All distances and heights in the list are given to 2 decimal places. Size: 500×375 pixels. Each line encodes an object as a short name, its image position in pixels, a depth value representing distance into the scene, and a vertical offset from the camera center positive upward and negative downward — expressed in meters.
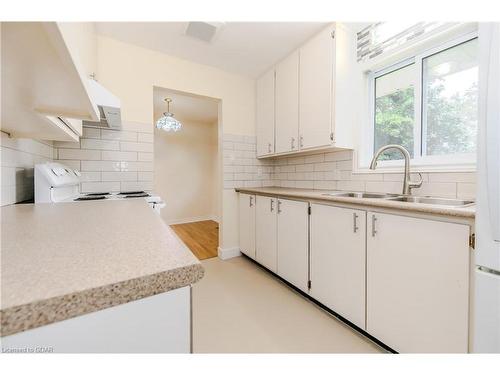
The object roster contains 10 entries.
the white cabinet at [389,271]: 0.98 -0.51
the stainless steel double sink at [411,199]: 1.30 -0.11
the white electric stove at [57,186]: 1.26 -0.02
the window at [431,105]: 1.46 +0.59
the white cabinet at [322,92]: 1.92 +0.86
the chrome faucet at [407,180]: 1.54 +0.02
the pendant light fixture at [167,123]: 3.34 +0.91
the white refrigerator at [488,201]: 0.72 -0.06
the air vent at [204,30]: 1.88 +1.37
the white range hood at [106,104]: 1.39 +0.50
